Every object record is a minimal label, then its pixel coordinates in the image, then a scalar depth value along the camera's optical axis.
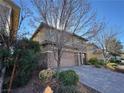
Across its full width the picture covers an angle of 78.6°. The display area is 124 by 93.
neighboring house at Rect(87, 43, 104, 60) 14.35
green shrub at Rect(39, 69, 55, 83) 5.30
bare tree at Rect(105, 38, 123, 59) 15.30
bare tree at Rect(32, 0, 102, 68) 4.79
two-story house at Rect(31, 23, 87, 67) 5.18
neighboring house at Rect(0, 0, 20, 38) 6.34
